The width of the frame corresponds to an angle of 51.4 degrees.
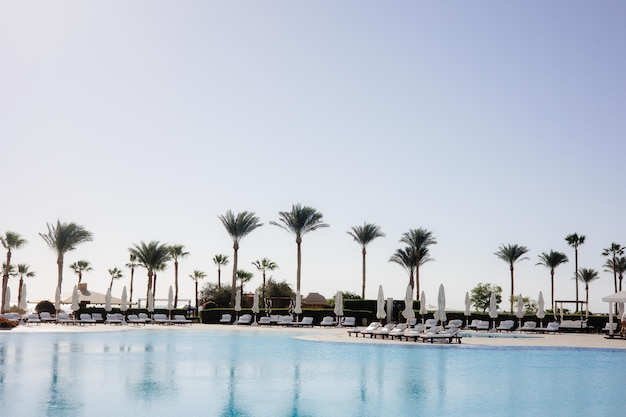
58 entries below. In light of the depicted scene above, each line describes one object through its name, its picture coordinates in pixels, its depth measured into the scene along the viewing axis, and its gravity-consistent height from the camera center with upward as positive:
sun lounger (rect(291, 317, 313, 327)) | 41.31 -2.78
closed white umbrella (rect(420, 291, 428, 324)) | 34.88 -1.23
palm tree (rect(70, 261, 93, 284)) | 90.07 +0.99
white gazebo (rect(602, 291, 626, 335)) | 32.84 -0.71
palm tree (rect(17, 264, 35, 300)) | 82.75 +0.41
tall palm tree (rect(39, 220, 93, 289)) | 51.75 +2.92
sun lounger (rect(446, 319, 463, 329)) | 36.21 -2.27
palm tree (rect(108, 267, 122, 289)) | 91.71 +0.29
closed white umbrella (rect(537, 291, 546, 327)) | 37.78 -1.33
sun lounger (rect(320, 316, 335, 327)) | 41.44 -2.71
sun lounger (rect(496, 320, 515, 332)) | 37.16 -2.47
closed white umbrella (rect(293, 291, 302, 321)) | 42.22 -1.73
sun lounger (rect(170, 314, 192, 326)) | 42.06 -2.83
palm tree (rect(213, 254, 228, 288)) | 79.81 +2.00
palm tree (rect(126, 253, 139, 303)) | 86.25 +1.26
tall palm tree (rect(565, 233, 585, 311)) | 73.31 +4.87
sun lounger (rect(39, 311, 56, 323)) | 39.97 -2.72
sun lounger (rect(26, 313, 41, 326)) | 38.09 -2.61
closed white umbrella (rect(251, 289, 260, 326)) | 42.88 -1.72
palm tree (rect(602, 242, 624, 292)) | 74.81 +3.91
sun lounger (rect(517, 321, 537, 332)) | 37.50 -2.54
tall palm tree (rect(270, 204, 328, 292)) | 56.94 +5.13
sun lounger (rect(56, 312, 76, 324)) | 39.47 -2.72
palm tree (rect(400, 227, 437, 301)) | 62.72 +3.71
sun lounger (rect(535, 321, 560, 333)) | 36.28 -2.45
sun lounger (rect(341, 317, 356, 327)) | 40.47 -2.61
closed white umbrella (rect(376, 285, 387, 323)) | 34.59 -1.21
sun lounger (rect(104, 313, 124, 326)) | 40.38 -2.73
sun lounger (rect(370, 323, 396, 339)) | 29.32 -2.31
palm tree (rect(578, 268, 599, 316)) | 84.75 +1.17
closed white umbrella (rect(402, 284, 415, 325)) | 29.33 -1.03
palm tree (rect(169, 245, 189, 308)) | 72.44 +2.51
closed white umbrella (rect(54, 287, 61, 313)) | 39.84 -1.48
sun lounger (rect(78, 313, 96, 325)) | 39.66 -2.72
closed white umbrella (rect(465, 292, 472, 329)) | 37.32 -1.25
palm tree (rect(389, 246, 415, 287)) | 64.44 +2.17
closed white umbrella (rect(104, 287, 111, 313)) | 41.96 -1.72
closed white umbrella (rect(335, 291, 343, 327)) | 40.16 -1.52
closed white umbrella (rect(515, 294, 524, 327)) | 37.81 -1.38
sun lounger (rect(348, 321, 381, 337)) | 30.28 -2.36
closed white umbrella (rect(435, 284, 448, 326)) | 31.02 -1.07
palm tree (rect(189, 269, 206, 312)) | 85.89 +0.23
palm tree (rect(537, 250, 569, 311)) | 71.44 +2.64
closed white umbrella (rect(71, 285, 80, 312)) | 39.91 -1.58
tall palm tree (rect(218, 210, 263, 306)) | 57.06 +4.60
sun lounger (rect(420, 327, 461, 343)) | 26.61 -2.21
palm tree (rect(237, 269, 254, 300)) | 88.12 +0.24
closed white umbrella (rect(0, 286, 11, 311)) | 39.11 -1.40
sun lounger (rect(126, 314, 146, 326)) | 40.56 -2.76
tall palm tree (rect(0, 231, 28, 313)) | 67.12 +3.21
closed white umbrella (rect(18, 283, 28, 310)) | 38.57 -1.65
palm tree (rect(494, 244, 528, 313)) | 66.75 +3.08
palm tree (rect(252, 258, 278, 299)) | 85.06 +1.72
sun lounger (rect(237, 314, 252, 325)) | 43.62 -2.83
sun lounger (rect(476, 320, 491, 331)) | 37.59 -2.52
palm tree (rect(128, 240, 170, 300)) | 62.97 +2.19
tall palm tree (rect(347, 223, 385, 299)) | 62.03 +4.38
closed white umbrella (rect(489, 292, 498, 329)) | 36.56 -1.42
